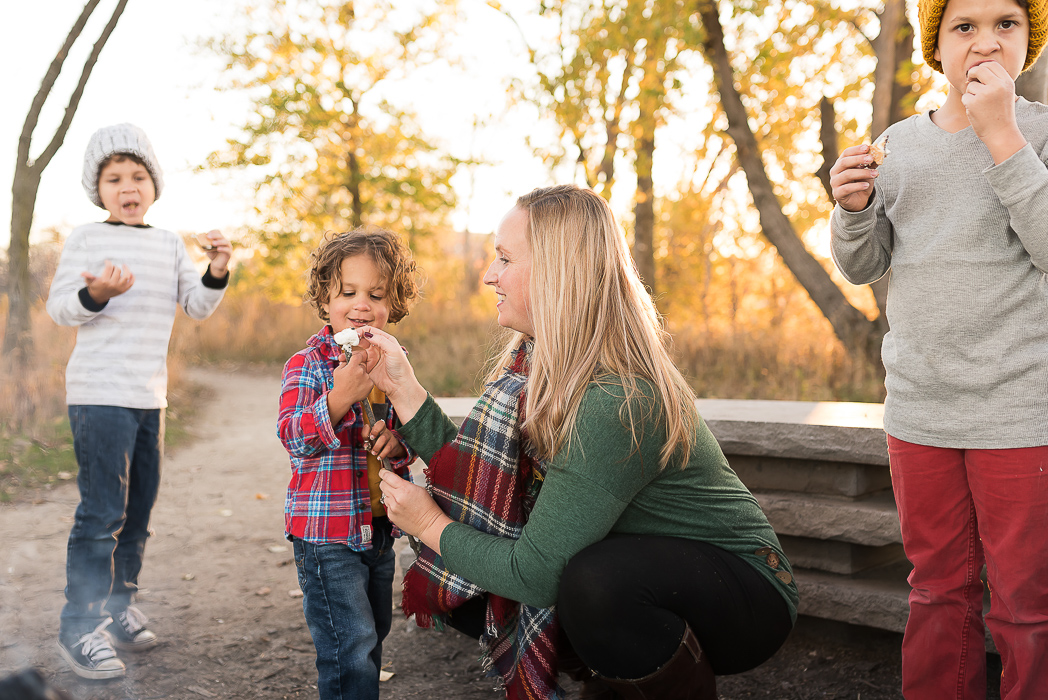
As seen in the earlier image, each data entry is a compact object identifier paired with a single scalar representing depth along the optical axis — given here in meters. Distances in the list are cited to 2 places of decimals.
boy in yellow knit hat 1.79
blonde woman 1.77
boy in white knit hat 2.73
